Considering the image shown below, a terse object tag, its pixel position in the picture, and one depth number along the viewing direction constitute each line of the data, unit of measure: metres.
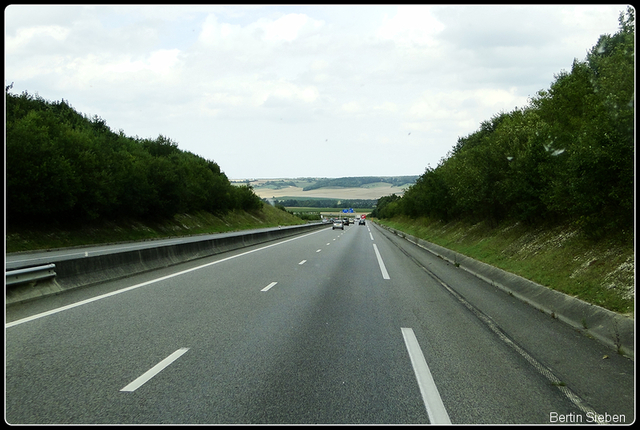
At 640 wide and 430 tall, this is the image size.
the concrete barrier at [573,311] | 7.77
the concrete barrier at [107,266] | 11.40
